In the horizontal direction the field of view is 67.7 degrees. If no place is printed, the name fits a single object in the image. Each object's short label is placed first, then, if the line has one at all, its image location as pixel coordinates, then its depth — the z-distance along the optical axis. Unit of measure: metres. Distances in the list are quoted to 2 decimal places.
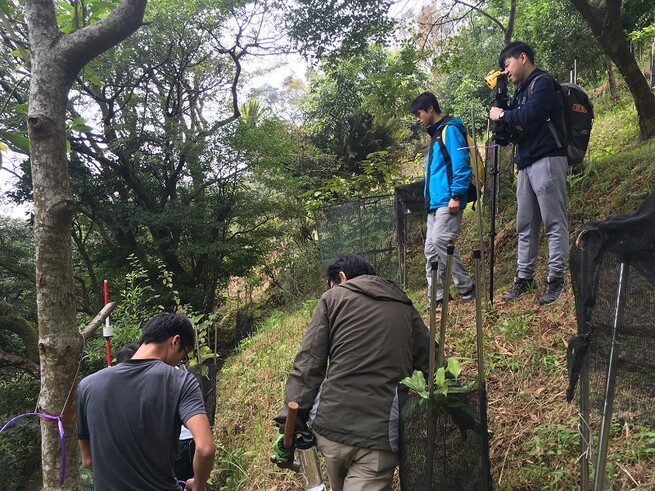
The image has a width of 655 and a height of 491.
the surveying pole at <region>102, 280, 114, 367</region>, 3.65
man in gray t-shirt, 2.01
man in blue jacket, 4.19
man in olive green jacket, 2.24
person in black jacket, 3.76
